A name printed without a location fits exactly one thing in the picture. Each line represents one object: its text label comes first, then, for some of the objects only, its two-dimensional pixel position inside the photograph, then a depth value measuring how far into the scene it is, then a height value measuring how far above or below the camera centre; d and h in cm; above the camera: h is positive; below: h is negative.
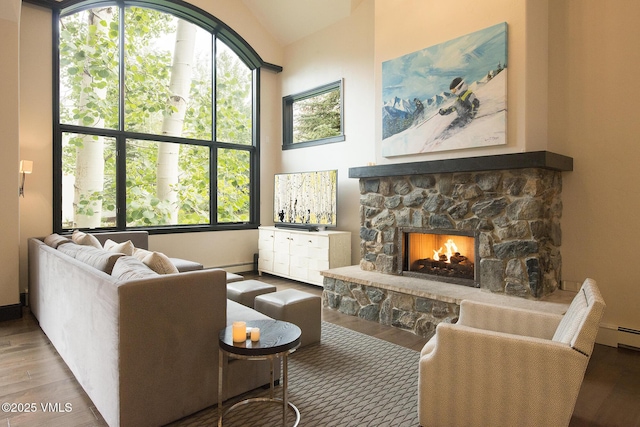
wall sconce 422 +42
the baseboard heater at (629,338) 333 -106
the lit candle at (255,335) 211 -66
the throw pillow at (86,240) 369 -31
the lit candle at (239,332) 208 -64
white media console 539 -62
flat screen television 558 +13
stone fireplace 348 -26
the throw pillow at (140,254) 276 -33
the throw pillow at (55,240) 375 -33
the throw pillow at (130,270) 216 -35
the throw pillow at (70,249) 308 -34
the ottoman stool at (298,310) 321 -82
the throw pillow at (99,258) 246 -33
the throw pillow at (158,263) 254 -36
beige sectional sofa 197 -72
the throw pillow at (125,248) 295 -31
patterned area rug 224 -116
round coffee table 200 -69
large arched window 513 +124
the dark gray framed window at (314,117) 604 +145
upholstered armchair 179 -78
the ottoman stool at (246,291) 362 -76
